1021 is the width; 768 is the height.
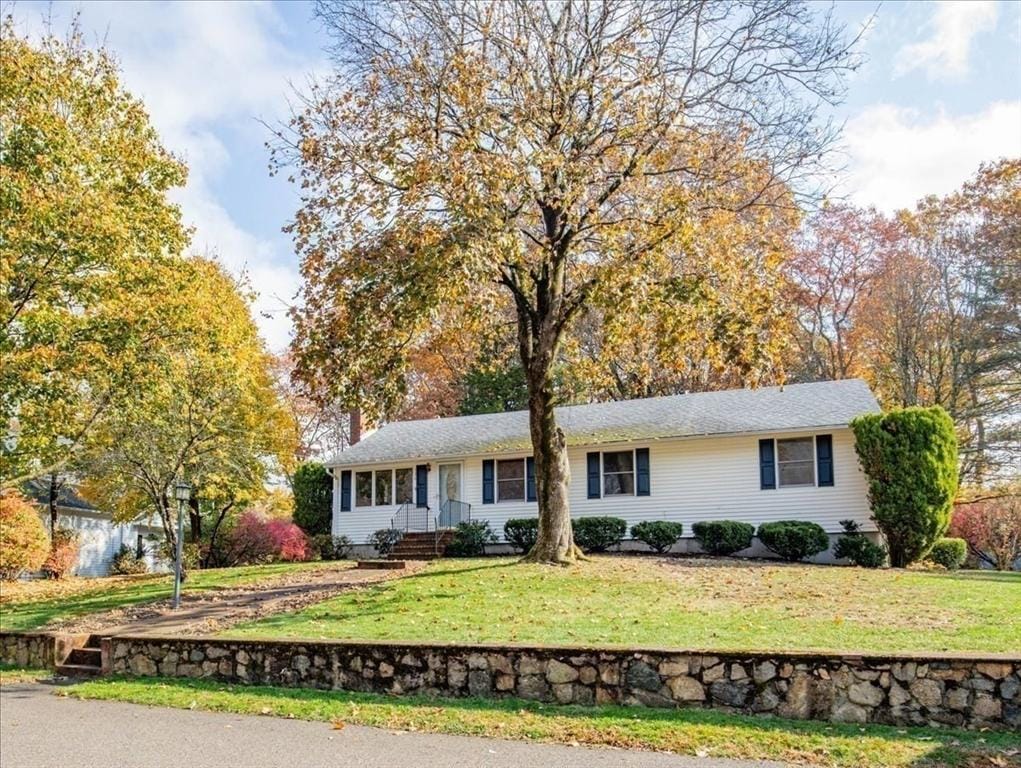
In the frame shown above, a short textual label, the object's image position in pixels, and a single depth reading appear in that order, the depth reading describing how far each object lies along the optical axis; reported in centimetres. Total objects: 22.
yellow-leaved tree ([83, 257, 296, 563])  1560
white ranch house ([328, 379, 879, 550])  1956
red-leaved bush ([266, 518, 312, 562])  2416
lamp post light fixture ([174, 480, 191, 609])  1369
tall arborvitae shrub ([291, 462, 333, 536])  2616
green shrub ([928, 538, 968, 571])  1800
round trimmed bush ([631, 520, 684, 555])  1953
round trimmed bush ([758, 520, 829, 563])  1798
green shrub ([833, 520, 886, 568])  1756
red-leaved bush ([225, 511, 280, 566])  2441
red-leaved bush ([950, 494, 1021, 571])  2038
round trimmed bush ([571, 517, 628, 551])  1983
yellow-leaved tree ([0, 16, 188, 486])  1330
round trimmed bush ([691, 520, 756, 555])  1903
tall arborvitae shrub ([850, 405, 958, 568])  1698
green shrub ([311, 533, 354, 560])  2430
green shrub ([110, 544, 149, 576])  2661
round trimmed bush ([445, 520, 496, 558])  2130
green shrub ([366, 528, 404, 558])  2289
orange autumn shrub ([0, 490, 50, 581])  2000
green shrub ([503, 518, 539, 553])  2083
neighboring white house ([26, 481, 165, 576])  3012
